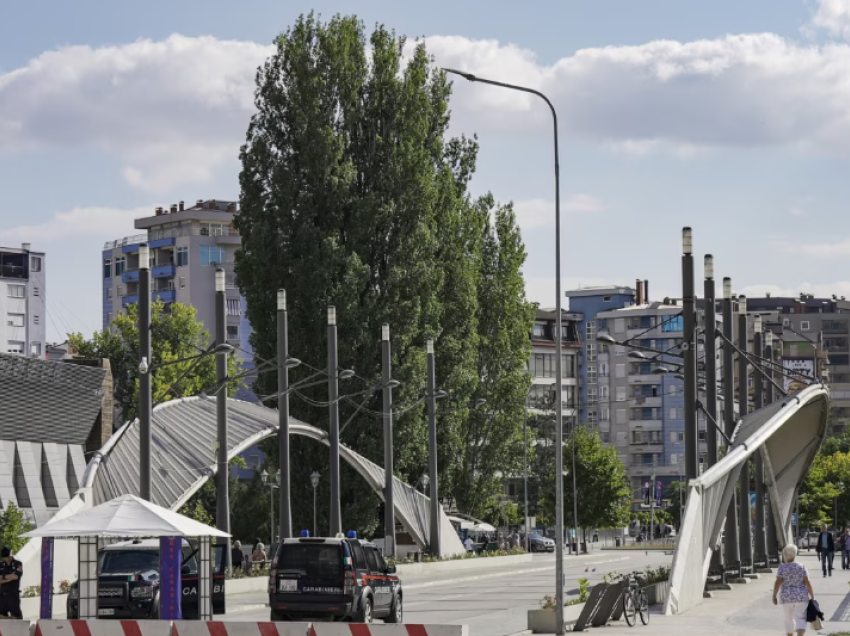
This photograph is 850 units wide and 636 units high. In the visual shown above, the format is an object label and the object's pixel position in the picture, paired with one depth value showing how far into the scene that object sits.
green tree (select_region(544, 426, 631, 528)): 102.81
